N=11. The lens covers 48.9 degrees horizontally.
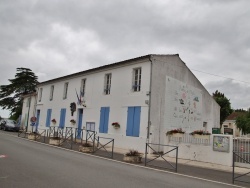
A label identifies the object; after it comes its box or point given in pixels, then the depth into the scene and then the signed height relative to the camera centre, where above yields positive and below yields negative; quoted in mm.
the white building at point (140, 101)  18156 +1881
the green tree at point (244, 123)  42812 +1317
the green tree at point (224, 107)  41469 +3477
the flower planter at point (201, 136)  14394 -403
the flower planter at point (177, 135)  15788 -437
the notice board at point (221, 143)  13312 -653
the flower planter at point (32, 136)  21639 -1390
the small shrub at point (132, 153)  12727 -1314
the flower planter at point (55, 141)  18316 -1442
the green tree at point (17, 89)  50000 +5138
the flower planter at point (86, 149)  15164 -1495
